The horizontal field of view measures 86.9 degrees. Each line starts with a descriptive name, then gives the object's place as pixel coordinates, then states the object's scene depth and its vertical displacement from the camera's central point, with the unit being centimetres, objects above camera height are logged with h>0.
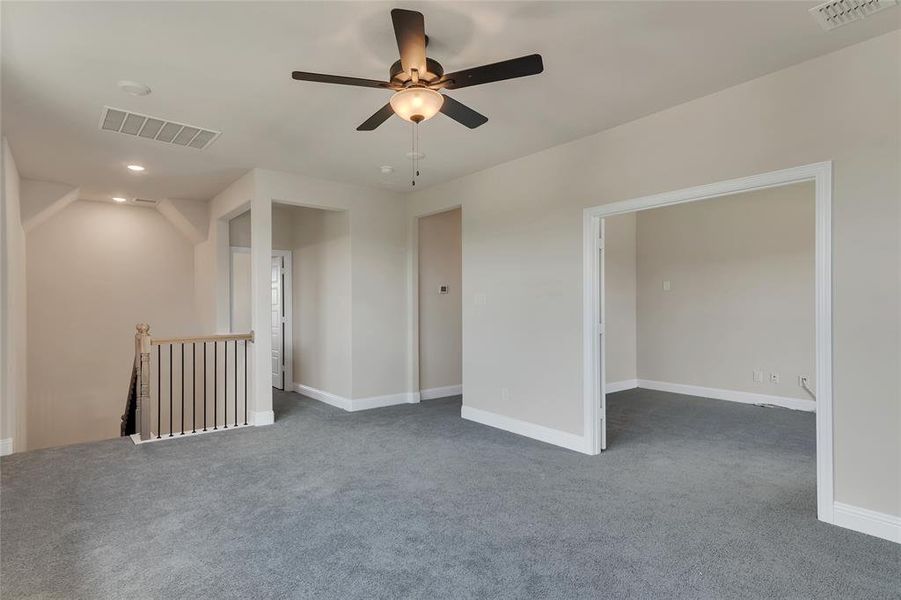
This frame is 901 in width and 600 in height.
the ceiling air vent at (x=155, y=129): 363 +140
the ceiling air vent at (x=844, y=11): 228 +140
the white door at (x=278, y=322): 719 -34
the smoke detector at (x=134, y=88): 308 +141
